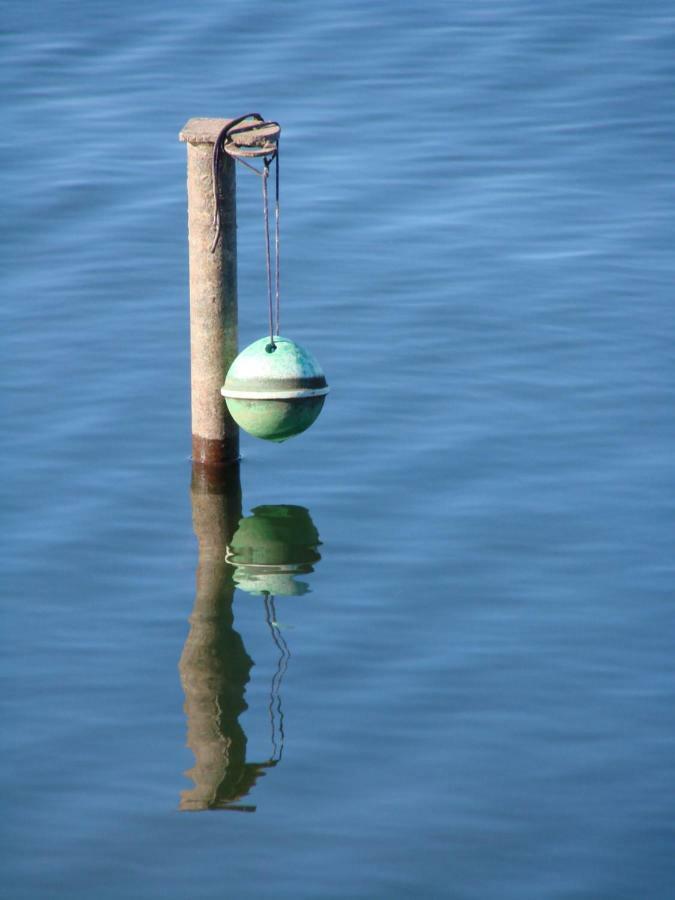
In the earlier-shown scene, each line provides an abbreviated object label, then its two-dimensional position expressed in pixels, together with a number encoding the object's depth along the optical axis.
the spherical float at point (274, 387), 15.21
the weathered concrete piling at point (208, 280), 15.61
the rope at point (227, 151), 15.23
